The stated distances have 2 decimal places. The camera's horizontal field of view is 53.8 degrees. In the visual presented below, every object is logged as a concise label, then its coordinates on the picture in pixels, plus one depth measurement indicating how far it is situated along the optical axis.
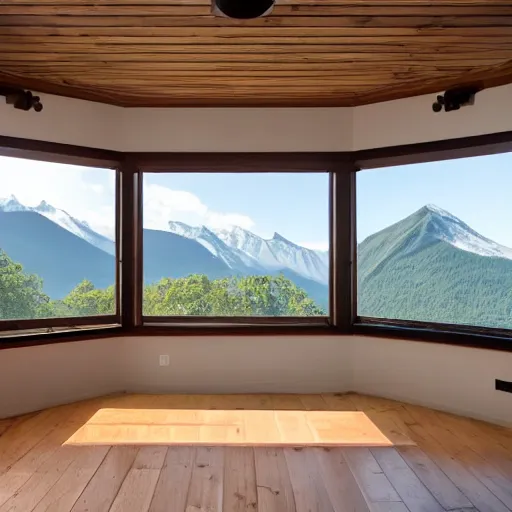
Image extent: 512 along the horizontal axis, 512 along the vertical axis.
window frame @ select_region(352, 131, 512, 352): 3.80
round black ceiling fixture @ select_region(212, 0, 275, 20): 2.52
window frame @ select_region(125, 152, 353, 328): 4.47
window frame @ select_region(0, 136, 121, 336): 3.97
